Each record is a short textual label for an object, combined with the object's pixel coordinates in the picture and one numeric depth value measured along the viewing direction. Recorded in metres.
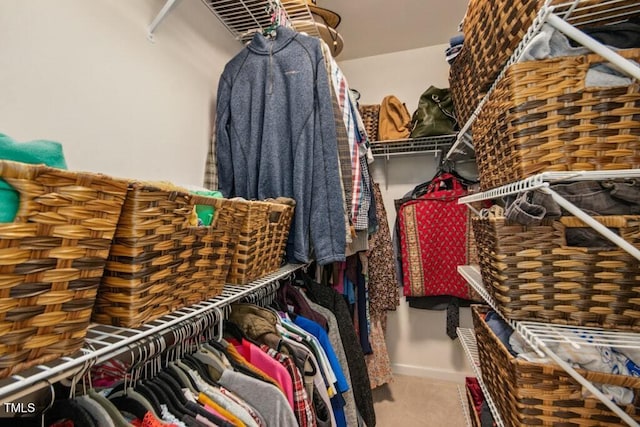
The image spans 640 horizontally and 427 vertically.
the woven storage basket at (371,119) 2.03
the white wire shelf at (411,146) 1.85
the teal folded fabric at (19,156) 0.32
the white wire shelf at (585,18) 0.52
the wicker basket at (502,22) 0.64
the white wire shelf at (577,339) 0.56
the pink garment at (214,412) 0.57
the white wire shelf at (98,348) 0.33
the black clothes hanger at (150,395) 0.56
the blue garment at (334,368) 0.93
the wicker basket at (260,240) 0.80
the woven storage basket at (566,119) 0.60
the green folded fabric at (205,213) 0.65
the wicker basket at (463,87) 1.13
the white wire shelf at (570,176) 0.55
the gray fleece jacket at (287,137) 1.07
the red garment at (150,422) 0.49
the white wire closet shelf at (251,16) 1.16
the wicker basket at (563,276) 0.61
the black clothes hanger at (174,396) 0.57
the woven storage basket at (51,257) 0.33
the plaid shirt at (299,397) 0.73
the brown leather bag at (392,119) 1.96
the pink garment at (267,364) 0.73
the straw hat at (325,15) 1.40
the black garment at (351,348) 1.22
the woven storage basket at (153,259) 0.47
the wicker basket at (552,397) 0.59
